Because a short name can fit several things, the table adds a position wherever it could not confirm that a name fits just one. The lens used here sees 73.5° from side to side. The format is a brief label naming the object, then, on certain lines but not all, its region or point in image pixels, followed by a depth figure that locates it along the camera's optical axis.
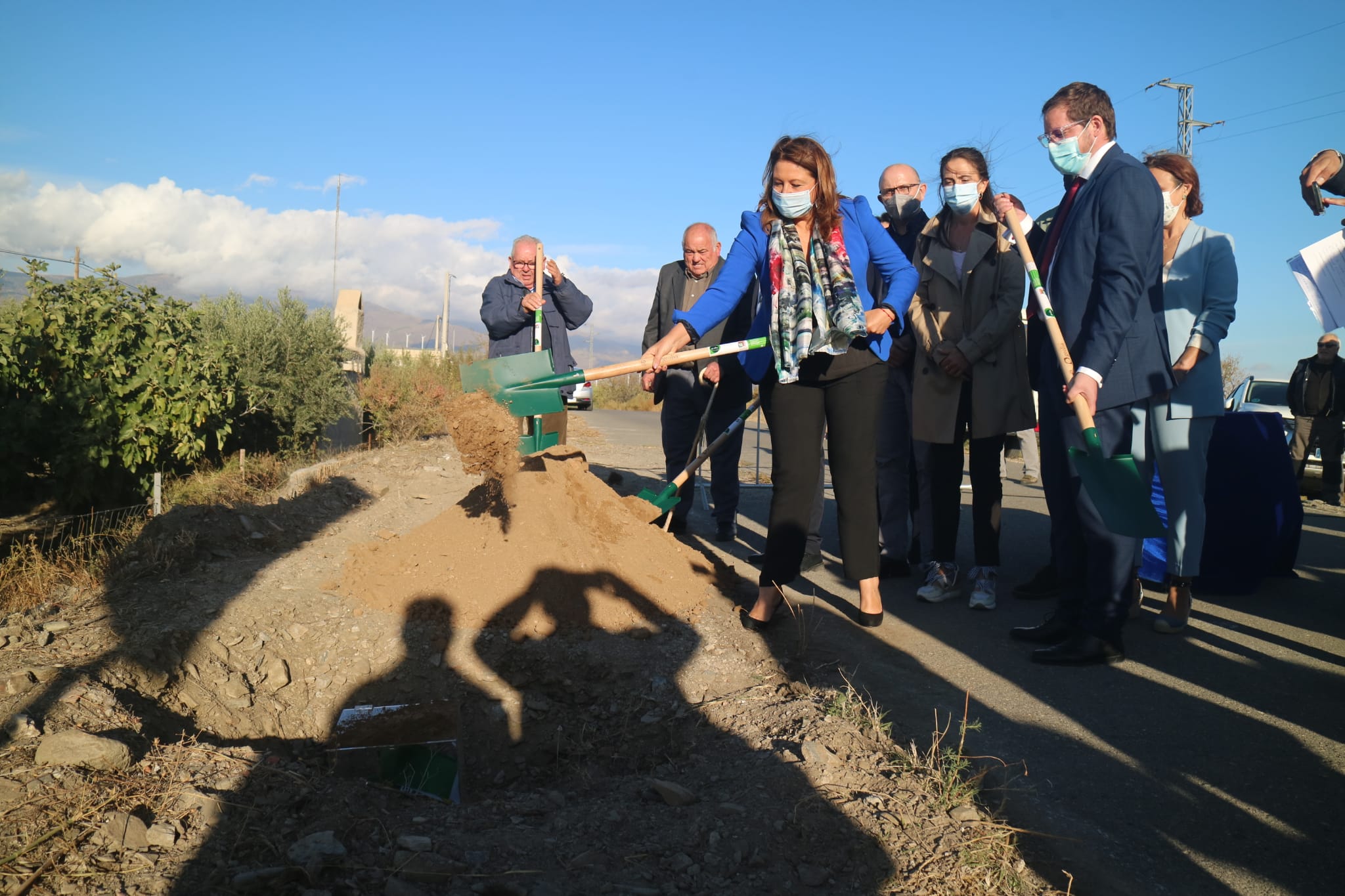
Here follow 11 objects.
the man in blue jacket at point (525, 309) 6.39
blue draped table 4.98
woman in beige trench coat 4.64
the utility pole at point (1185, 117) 28.45
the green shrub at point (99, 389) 7.29
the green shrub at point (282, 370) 10.13
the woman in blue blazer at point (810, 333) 3.85
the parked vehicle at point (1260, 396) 13.67
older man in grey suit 6.12
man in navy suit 3.66
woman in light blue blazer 4.20
